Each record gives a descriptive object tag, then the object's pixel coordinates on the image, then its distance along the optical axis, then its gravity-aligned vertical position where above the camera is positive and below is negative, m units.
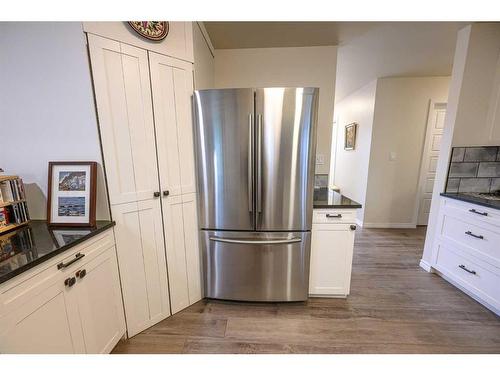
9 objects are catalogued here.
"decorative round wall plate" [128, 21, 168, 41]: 1.17 +0.78
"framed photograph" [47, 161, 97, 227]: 1.17 -0.22
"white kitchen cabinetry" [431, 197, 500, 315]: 1.57 -0.86
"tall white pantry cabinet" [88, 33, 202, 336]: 1.17 -0.09
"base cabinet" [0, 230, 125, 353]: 0.74 -0.69
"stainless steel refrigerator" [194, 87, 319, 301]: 1.40 -0.25
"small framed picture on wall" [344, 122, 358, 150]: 3.79 +0.38
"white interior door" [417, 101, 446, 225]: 3.12 -0.06
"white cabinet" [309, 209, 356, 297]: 1.62 -0.83
